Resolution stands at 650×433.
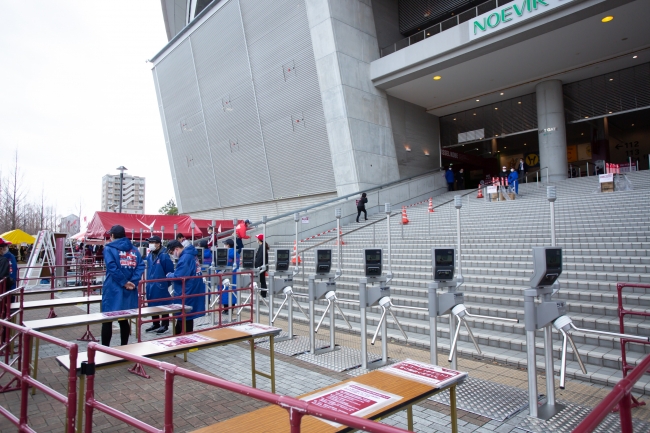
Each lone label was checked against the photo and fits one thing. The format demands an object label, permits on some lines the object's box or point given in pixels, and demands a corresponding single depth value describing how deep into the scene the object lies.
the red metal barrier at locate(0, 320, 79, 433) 2.93
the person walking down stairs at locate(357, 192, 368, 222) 18.97
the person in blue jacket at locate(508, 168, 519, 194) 19.25
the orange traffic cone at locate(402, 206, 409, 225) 16.84
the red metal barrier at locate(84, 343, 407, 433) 1.64
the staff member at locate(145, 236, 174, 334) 8.70
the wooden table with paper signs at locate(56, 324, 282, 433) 3.77
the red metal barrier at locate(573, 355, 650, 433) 1.49
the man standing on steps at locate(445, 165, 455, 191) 24.83
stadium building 17.84
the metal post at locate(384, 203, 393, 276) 7.71
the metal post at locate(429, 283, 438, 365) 5.28
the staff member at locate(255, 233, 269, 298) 11.11
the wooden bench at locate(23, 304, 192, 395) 5.41
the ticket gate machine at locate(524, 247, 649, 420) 4.41
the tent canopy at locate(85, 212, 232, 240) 17.28
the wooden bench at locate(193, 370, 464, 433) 2.53
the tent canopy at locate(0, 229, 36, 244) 20.26
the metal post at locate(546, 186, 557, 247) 5.65
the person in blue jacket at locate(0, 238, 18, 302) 7.96
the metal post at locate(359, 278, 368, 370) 6.03
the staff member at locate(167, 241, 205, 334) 8.27
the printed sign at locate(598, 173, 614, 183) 15.52
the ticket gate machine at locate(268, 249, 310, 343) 7.89
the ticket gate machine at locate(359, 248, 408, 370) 6.04
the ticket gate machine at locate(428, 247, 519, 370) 5.25
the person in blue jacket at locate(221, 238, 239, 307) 10.64
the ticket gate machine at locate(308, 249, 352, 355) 6.91
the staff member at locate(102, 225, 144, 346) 6.89
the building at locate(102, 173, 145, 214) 125.94
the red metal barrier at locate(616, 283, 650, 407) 4.41
